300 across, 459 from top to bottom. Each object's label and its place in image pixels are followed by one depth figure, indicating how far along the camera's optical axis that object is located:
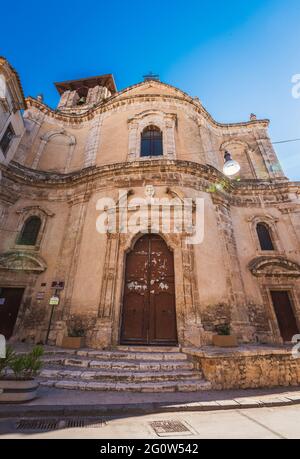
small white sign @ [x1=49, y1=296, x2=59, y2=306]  7.66
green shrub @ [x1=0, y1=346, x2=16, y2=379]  3.85
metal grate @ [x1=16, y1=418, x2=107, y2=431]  3.00
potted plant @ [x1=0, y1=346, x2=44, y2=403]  3.73
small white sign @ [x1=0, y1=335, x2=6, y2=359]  3.87
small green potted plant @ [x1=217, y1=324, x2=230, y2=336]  6.91
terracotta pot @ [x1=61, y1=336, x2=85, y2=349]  6.83
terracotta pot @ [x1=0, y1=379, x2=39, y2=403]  3.71
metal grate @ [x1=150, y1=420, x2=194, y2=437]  2.91
